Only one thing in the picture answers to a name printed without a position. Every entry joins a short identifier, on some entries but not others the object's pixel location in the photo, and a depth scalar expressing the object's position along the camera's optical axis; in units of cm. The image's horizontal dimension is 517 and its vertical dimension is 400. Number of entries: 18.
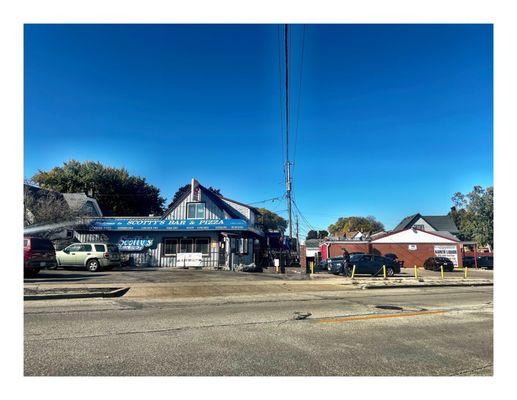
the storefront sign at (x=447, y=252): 4072
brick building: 4088
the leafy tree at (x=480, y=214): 5103
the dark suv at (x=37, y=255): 1702
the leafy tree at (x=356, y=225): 10412
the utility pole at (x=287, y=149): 1208
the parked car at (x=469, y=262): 4244
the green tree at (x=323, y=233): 10812
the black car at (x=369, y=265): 2481
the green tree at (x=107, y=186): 5019
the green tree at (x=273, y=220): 9451
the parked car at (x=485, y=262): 4034
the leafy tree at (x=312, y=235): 10502
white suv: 2253
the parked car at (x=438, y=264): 3428
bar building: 2756
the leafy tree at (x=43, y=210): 2920
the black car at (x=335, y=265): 2531
